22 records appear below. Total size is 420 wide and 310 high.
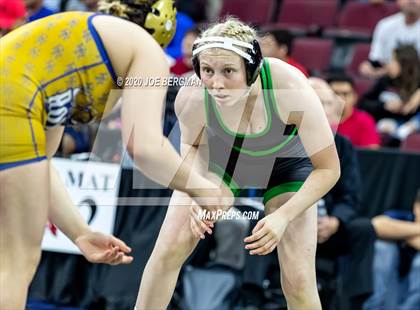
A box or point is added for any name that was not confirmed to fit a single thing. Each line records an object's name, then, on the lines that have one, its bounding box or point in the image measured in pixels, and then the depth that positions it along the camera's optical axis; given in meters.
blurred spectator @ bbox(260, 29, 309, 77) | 13.00
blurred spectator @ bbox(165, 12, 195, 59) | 14.17
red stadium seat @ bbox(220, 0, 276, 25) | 17.59
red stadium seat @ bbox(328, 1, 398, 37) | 16.37
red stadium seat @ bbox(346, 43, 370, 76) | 15.77
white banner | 10.50
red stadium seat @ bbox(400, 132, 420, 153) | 11.81
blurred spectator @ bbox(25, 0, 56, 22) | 12.87
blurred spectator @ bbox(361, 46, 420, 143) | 13.05
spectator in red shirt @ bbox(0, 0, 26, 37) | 10.86
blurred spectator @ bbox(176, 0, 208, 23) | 17.39
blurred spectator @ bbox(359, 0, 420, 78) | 14.57
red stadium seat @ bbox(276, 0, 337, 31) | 17.11
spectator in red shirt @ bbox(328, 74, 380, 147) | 11.86
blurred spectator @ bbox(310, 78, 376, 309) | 10.15
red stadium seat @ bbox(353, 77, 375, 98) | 14.26
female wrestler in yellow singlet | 5.72
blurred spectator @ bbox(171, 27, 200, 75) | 13.42
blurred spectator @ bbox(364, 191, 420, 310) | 10.68
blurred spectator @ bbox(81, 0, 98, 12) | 15.39
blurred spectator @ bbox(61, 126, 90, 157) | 11.34
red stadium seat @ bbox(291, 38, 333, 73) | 15.76
